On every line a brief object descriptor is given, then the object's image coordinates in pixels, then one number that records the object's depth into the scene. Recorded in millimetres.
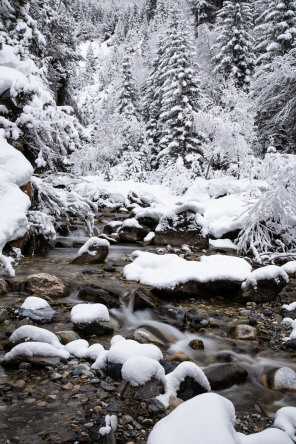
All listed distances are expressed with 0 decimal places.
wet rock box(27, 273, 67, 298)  4941
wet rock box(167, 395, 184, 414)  2500
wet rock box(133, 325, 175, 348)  3871
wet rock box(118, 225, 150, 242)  9906
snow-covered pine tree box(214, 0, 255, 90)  25406
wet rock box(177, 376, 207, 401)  2670
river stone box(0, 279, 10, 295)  4832
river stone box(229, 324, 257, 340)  4211
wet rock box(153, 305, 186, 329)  4422
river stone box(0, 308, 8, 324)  3810
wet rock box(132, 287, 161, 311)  4773
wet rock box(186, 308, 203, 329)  4500
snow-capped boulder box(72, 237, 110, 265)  7012
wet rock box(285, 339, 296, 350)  3939
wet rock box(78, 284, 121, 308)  4878
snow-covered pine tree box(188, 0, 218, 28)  42031
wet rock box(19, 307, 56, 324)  3925
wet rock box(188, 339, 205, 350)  3903
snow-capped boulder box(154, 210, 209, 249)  9594
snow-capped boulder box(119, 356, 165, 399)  2564
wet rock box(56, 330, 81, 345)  3478
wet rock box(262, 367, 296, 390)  3217
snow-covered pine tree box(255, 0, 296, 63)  20344
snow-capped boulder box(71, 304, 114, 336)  3795
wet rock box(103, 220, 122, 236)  10609
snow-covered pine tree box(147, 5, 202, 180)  23031
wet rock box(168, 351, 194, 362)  3400
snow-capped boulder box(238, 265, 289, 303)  5266
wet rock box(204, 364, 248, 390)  3133
